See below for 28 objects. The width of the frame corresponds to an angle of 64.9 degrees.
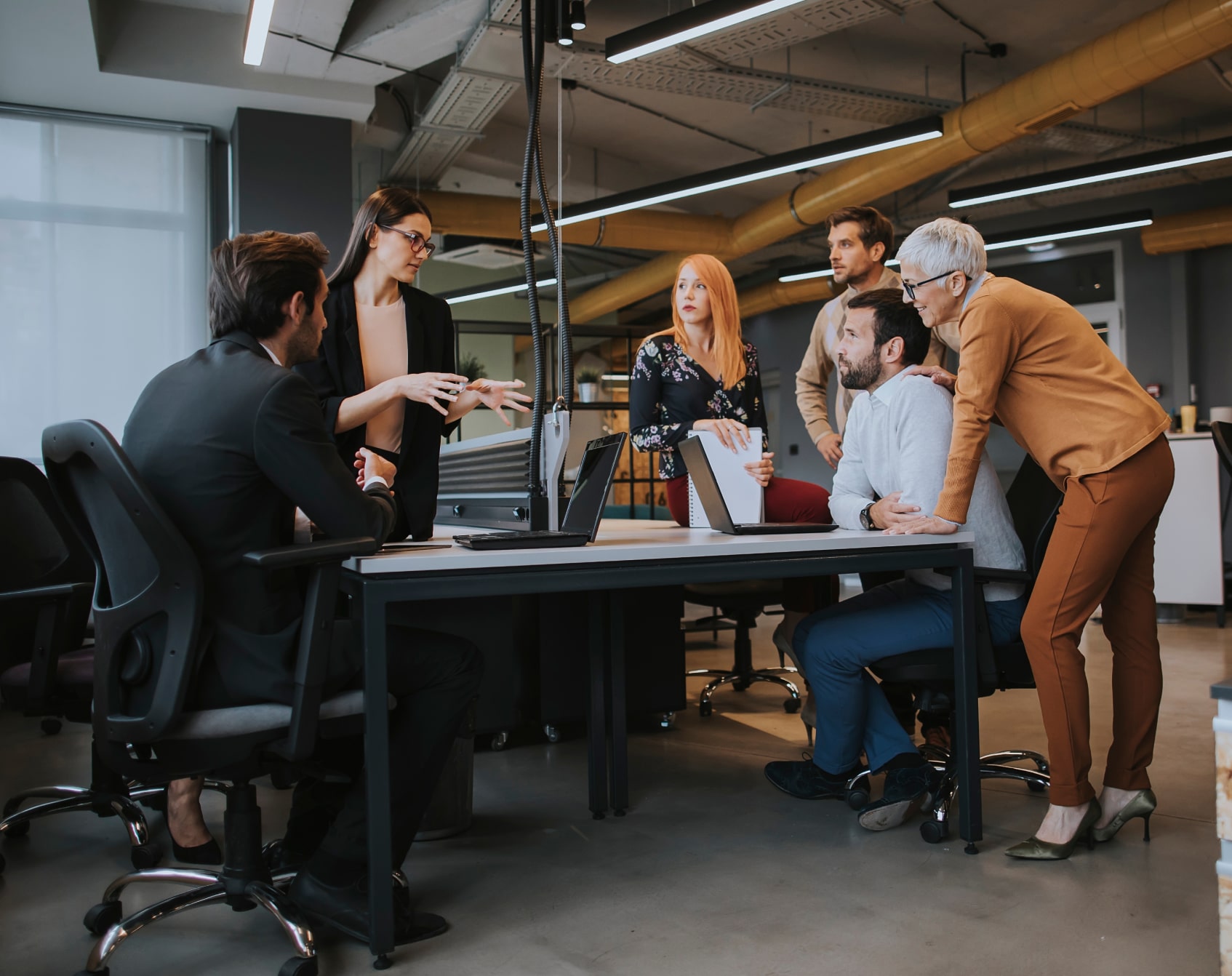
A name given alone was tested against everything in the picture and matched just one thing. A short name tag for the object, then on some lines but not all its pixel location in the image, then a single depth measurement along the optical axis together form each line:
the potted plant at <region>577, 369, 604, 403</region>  9.20
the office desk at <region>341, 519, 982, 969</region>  1.69
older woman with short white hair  2.09
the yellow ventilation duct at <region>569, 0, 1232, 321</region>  5.15
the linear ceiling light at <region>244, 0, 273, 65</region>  4.21
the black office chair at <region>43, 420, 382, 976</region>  1.53
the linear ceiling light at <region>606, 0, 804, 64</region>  4.26
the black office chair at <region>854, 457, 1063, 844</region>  2.26
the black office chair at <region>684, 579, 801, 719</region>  3.91
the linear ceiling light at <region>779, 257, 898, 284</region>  9.55
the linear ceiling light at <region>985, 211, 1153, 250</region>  7.61
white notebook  2.49
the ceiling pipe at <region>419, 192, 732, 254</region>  8.34
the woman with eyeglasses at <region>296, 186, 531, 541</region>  2.39
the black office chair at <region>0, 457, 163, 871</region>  2.13
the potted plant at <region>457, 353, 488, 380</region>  9.89
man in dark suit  1.60
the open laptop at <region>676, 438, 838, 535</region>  2.38
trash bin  2.40
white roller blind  5.57
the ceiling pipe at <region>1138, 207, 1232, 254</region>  8.04
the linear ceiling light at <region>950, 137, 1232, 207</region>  6.41
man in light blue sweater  2.32
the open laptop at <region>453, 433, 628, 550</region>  1.94
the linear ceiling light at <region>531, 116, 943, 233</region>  5.98
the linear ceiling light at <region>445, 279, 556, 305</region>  9.91
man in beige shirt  3.20
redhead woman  2.89
